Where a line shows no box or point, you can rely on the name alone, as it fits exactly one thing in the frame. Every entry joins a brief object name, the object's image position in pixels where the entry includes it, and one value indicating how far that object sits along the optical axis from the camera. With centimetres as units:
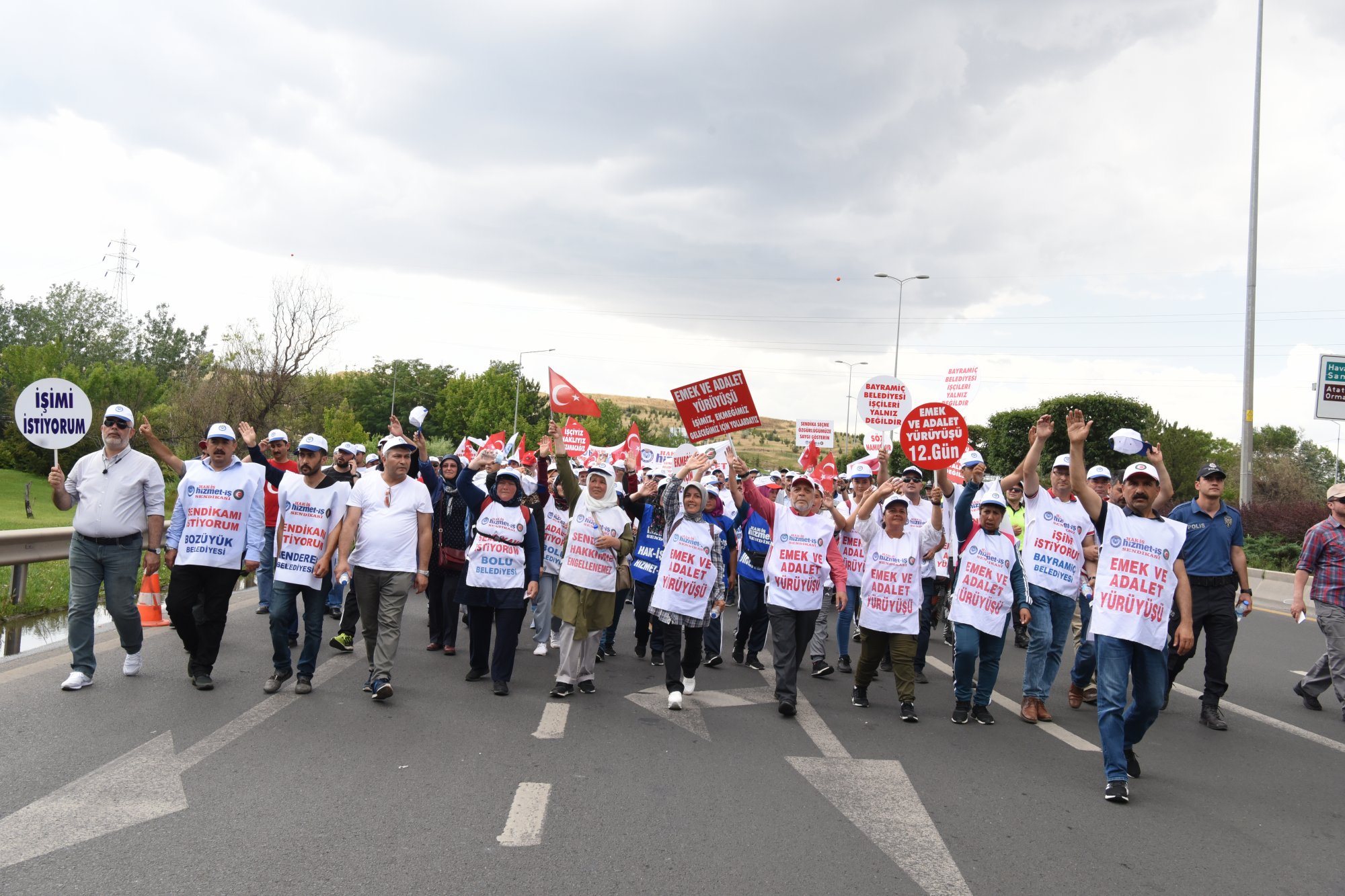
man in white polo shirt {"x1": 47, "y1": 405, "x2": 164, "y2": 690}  705
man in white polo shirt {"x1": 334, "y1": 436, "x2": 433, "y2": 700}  714
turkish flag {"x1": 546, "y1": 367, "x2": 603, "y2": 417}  1076
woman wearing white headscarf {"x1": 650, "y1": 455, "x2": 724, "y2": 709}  756
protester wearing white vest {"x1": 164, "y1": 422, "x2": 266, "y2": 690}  723
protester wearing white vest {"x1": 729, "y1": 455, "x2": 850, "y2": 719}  738
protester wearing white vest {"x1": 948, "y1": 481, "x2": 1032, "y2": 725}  722
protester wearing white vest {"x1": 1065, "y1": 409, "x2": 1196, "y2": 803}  567
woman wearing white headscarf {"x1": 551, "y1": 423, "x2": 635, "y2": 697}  757
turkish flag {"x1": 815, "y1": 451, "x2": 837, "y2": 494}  1237
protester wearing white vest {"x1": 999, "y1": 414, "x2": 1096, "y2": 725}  748
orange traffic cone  920
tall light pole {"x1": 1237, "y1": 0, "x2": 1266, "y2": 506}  2002
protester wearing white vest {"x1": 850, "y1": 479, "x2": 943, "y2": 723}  743
